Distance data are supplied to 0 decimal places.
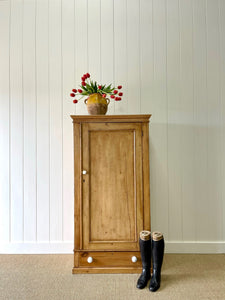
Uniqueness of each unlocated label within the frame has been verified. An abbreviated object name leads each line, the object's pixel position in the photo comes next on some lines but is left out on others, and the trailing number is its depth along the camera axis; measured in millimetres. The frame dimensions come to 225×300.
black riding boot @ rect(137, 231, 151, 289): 1684
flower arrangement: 1921
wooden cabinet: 1811
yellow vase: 1887
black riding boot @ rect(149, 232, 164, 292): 1668
